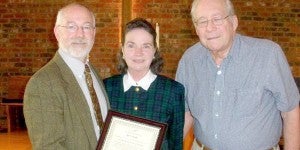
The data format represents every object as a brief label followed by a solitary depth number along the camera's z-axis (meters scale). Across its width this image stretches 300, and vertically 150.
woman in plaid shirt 2.62
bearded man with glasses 2.07
